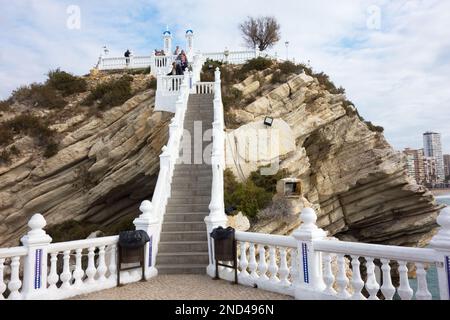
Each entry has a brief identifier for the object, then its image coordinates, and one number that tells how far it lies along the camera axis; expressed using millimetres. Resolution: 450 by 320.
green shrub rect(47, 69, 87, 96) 18984
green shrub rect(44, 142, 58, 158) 15570
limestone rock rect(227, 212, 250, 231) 9773
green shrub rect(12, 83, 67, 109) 17766
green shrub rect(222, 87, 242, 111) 15576
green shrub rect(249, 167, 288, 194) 12414
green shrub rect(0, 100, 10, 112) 17391
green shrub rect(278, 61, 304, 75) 17781
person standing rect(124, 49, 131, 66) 22238
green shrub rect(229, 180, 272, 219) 10727
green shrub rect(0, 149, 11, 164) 14953
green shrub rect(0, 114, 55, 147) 15975
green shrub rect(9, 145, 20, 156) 15235
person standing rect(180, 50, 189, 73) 17078
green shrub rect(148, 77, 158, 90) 17628
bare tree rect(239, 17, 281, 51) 24359
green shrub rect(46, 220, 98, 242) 14891
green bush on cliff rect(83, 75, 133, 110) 17266
